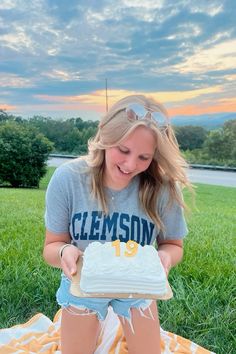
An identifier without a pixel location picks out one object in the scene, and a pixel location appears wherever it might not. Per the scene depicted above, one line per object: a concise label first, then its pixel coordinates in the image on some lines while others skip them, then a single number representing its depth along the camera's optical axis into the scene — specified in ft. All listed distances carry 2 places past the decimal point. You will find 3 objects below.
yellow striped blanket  6.47
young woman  5.75
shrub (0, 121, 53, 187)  47.70
